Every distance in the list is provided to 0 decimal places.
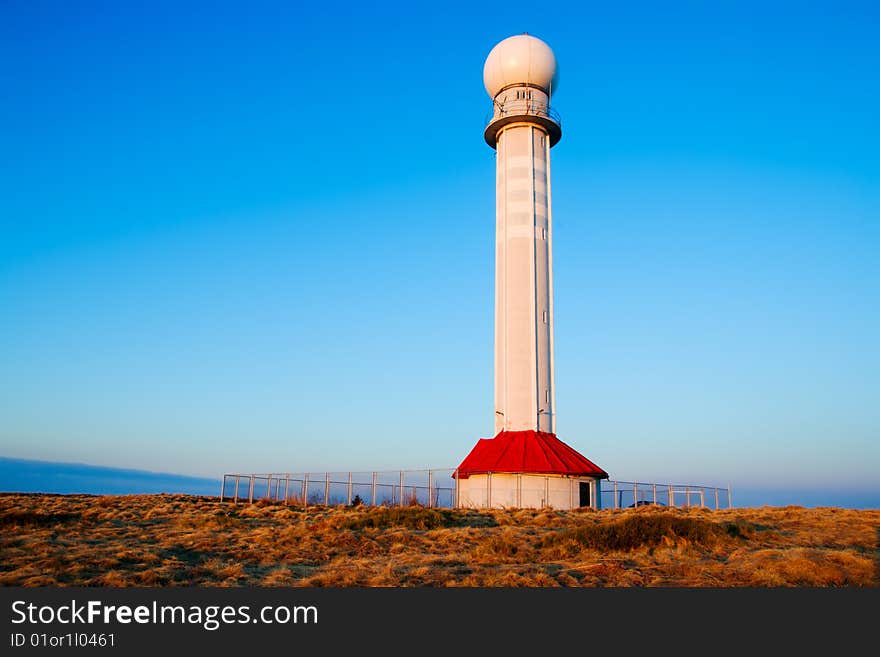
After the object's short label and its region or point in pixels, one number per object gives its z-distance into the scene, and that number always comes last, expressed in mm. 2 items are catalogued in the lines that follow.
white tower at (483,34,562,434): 40219
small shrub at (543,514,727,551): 20734
